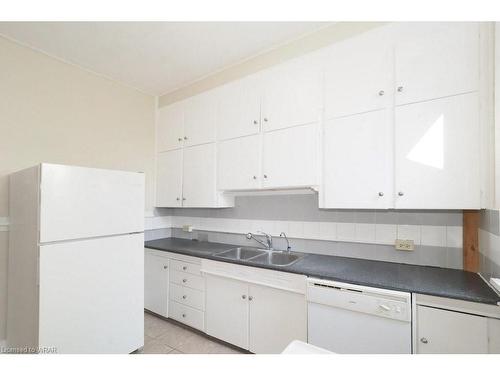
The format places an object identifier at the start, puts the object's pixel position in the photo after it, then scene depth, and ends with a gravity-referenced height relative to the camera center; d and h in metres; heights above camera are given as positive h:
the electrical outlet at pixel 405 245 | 1.80 -0.38
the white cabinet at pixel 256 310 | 1.74 -0.90
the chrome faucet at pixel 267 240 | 2.39 -0.47
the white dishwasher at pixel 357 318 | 1.38 -0.75
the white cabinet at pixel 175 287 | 2.26 -0.94
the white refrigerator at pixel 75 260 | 1.51 -0.47
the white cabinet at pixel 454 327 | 1.21 -0.68
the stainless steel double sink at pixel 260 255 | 2.25 -0.60
